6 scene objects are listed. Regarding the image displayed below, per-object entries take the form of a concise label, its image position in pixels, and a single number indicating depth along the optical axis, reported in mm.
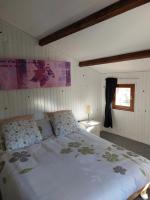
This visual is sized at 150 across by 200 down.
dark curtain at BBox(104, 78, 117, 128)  3955
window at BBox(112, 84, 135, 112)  3727
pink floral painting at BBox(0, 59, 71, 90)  2723
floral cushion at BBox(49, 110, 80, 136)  2836
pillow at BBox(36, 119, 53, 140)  2770
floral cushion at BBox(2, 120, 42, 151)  2324
